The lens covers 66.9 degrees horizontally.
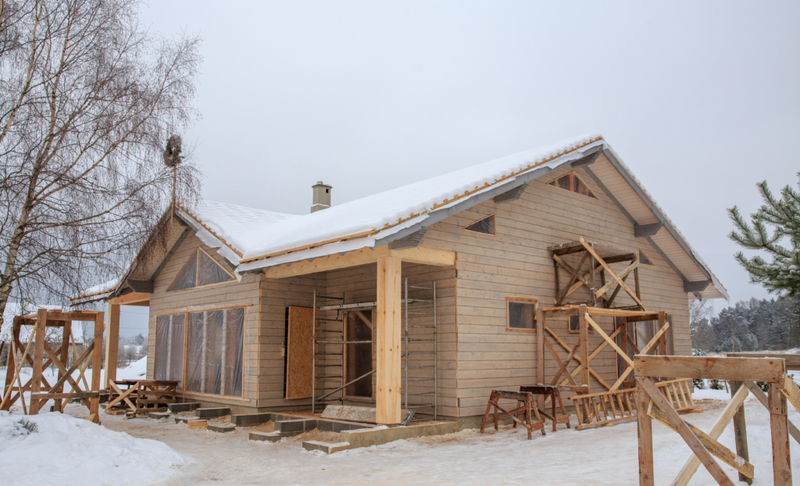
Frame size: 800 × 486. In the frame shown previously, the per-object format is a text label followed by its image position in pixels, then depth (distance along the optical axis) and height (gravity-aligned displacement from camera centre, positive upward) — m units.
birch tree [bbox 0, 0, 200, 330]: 8.26 +2.71
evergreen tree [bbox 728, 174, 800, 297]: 9.73 +1.48
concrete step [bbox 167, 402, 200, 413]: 12.53 -1.61
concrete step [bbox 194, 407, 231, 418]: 11.53 -1.59
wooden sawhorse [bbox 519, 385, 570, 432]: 9.48 -0.98
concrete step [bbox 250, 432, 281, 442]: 9.07 -1.61
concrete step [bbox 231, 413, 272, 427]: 10.61 -1.59
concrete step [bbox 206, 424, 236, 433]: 10.20 -1.66
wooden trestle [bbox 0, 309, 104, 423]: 8.95 -0.51
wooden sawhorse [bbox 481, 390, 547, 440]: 8.98 -1.17
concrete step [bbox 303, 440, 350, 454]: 7.82 -1.53
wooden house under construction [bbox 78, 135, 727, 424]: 9.70 +0.77
